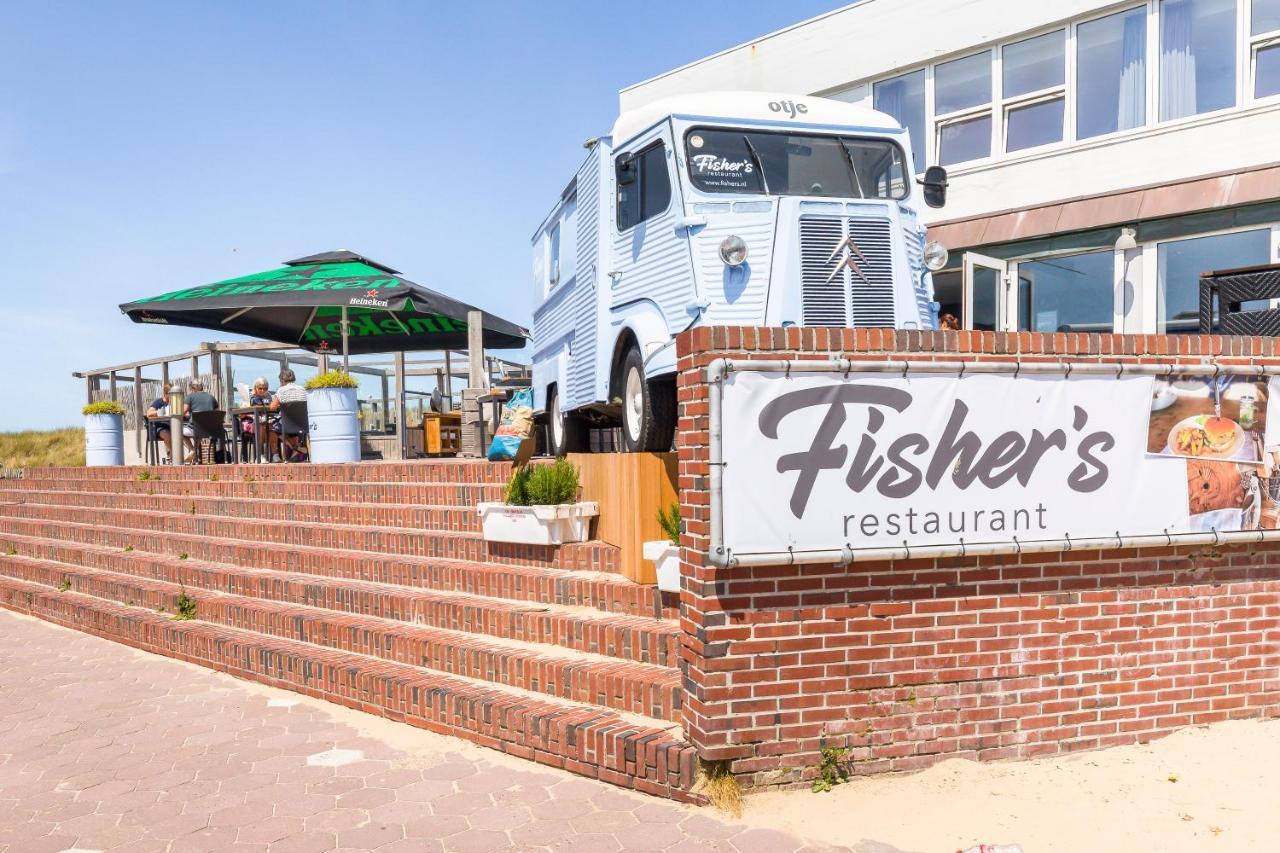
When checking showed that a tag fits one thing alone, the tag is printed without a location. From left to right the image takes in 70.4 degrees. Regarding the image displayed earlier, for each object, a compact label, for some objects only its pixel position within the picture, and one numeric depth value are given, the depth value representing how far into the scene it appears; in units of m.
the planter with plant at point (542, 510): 6.35
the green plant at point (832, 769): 4.37
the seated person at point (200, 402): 13.02
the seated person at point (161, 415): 13.99
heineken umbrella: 10.99
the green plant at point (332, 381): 10.59
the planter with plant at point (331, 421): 10.57
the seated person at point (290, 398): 11.86
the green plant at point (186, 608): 8.09
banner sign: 4.36
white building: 10.02
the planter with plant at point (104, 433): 13.70
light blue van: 6.46
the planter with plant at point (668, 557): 5.19
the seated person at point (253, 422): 12.44
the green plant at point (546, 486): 6.49
